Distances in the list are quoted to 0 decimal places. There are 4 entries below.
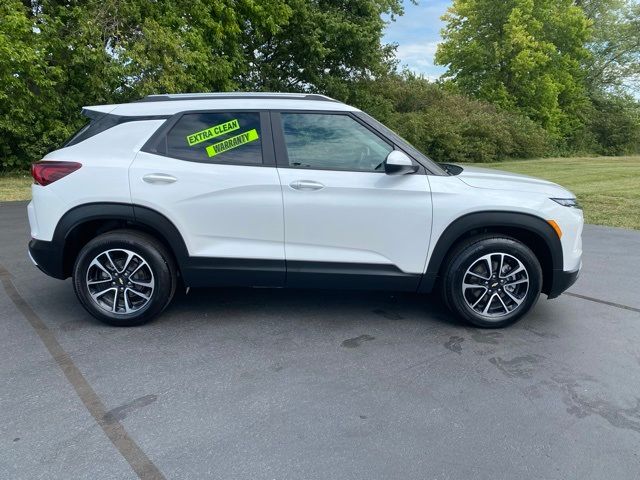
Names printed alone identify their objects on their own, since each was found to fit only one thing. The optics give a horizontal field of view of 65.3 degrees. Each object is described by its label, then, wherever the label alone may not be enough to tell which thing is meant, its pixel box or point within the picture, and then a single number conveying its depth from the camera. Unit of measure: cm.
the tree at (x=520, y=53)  3547
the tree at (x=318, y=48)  2180
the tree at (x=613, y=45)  4122
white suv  380
